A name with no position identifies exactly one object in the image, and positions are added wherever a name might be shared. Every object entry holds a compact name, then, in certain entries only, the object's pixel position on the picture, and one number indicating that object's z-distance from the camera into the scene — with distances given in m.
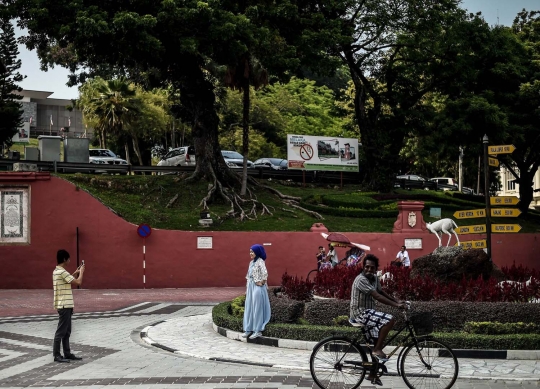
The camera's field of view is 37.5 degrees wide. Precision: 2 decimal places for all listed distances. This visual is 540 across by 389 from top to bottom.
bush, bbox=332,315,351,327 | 14.43
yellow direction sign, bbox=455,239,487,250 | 21.05
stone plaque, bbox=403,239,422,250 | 31.72
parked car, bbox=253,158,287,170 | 48.60
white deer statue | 27.09
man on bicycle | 10.32
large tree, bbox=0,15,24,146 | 44.03
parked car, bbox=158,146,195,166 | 45.19
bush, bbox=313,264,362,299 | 15.81
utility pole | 55.55
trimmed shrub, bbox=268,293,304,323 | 15.11
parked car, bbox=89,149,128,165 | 47.81
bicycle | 10.15
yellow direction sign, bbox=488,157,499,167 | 20.42
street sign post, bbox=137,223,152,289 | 28.17
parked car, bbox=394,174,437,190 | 48.06
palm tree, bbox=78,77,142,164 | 54.44
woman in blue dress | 14.70
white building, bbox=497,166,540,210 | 68.34
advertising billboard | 40.25
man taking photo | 12.84
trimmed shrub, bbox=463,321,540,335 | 13.52
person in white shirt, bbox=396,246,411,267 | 25.90
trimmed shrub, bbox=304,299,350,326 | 14.54
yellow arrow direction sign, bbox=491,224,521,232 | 20.61
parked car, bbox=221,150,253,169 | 46.55
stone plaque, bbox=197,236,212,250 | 29.27
